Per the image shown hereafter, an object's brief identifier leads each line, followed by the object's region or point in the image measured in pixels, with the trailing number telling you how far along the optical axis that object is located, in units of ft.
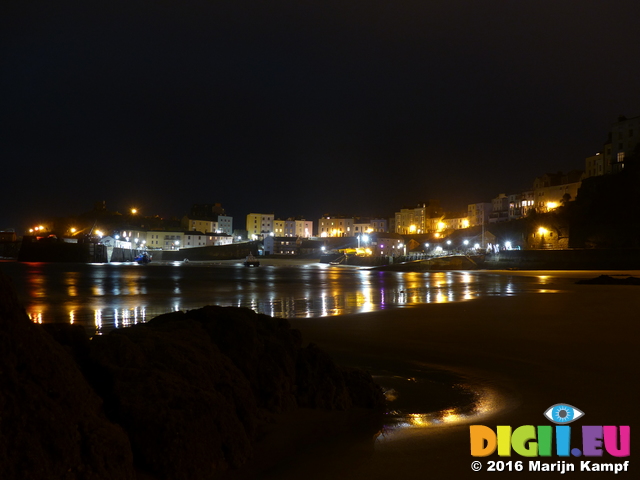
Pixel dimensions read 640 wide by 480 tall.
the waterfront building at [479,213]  405.18
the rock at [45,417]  10.03
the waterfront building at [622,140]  223.10
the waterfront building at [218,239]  489.26
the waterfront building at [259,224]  569.23
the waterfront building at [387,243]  386.32
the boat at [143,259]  306.53
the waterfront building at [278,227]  568.00
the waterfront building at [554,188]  300.61
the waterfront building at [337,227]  557.33
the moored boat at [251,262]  261.40
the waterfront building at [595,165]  254.47
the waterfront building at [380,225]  566.11
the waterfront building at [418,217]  488.85
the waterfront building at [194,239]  479.82
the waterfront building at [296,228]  567.59
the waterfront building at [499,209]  380.97
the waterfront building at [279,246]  451.94
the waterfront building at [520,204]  342.64
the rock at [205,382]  12.55
